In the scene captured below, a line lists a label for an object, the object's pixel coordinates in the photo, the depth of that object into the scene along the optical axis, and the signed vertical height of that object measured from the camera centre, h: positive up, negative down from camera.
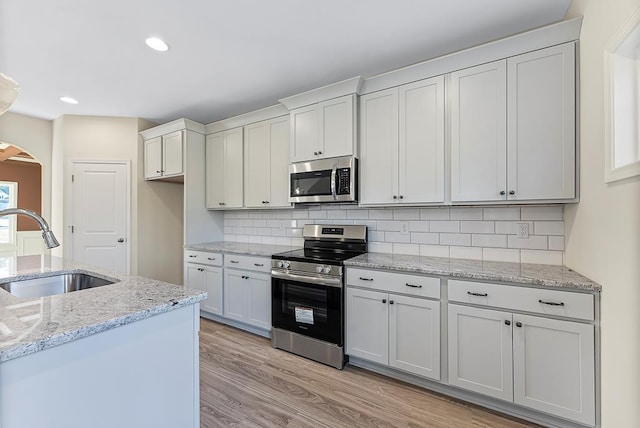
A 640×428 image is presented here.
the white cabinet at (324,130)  2.68 +0.82
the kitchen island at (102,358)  0.79 -0.46
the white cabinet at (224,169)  3.61 +0.57
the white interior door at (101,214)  3.87 +0.01
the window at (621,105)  1.34 +0.52
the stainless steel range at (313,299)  2.46 -0.76
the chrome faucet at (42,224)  1.16 -0.04
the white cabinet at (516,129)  1.88 +0.59
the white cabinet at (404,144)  2.32 +0.59
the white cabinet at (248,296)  2.98 -0.87
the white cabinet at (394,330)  2.08 -0.89
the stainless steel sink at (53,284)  1.59 -0.40
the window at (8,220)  6.06 -0.11
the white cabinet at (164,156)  3.71 +0.77
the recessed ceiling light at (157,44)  2.21 +1.33
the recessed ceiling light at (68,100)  3.33 +1.33
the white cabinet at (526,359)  1.63 -0.89
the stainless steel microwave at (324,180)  2.68 +0.33
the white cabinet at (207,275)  3.38 -0.73
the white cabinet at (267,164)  3.25 +0.58
